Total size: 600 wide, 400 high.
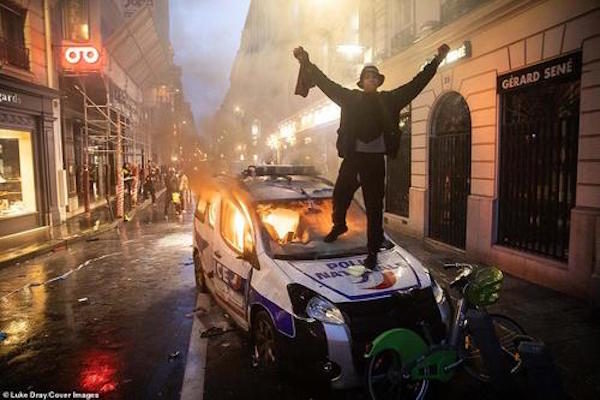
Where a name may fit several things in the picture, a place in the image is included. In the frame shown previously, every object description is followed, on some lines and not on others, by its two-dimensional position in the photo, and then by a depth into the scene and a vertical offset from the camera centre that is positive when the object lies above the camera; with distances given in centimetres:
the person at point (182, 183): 1752 -72
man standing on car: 412 +39
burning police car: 353 -109
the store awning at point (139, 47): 2377 +753
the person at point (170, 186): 1639 -77
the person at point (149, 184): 2212 -90
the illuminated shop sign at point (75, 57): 1481 +377
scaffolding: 1628 +128
